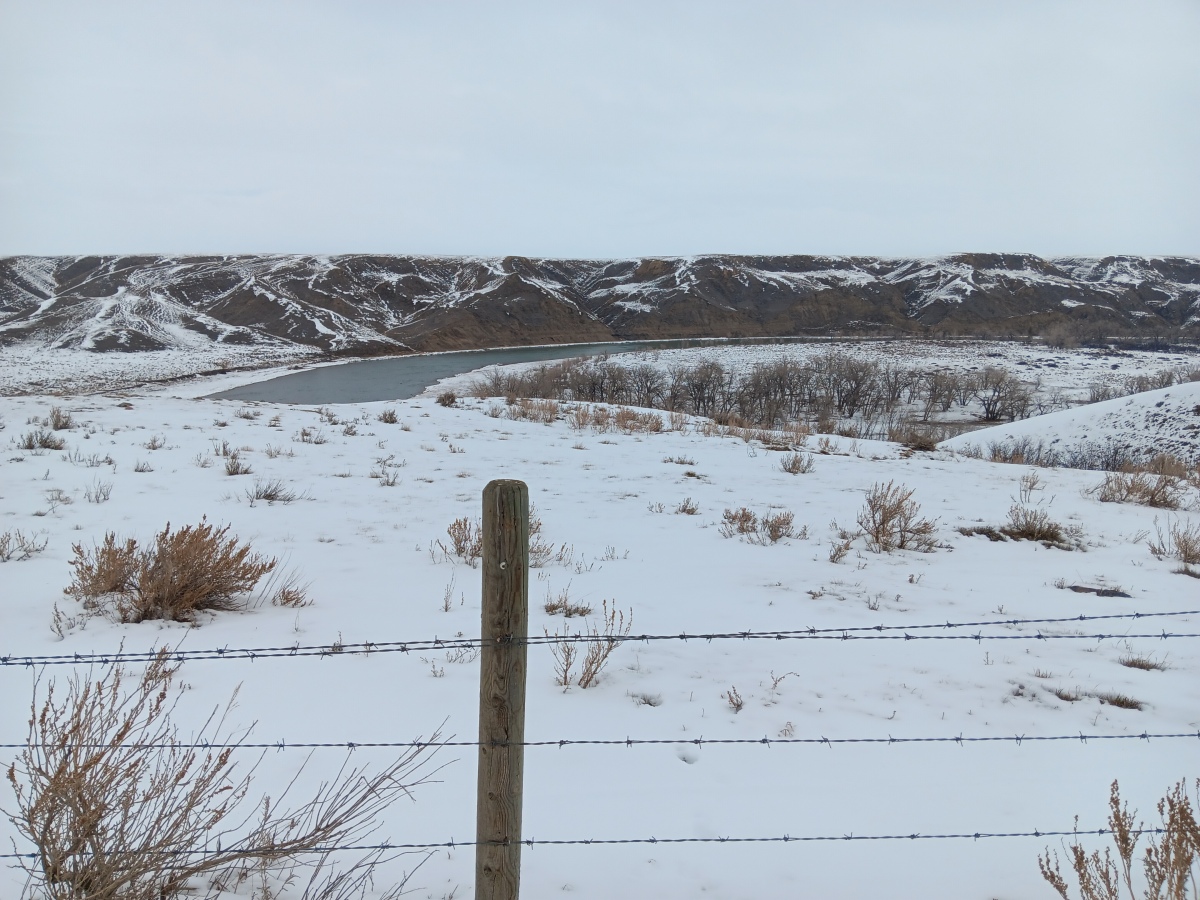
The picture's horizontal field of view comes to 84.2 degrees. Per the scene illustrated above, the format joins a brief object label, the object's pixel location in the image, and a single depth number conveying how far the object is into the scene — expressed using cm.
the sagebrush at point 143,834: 172
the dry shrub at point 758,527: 632
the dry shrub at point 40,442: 871
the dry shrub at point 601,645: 355
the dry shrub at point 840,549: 573
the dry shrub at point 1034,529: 659
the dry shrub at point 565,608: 441
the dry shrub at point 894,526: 620
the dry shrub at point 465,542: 544
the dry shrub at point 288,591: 440
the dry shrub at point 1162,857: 164
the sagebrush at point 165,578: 402
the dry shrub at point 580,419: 1381
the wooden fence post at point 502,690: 185
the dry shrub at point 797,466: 962
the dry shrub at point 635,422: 1348
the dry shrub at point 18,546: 482
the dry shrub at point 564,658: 353
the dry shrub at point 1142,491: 850
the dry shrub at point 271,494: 693
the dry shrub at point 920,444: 1316
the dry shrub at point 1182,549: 586
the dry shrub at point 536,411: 1475
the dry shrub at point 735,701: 334
